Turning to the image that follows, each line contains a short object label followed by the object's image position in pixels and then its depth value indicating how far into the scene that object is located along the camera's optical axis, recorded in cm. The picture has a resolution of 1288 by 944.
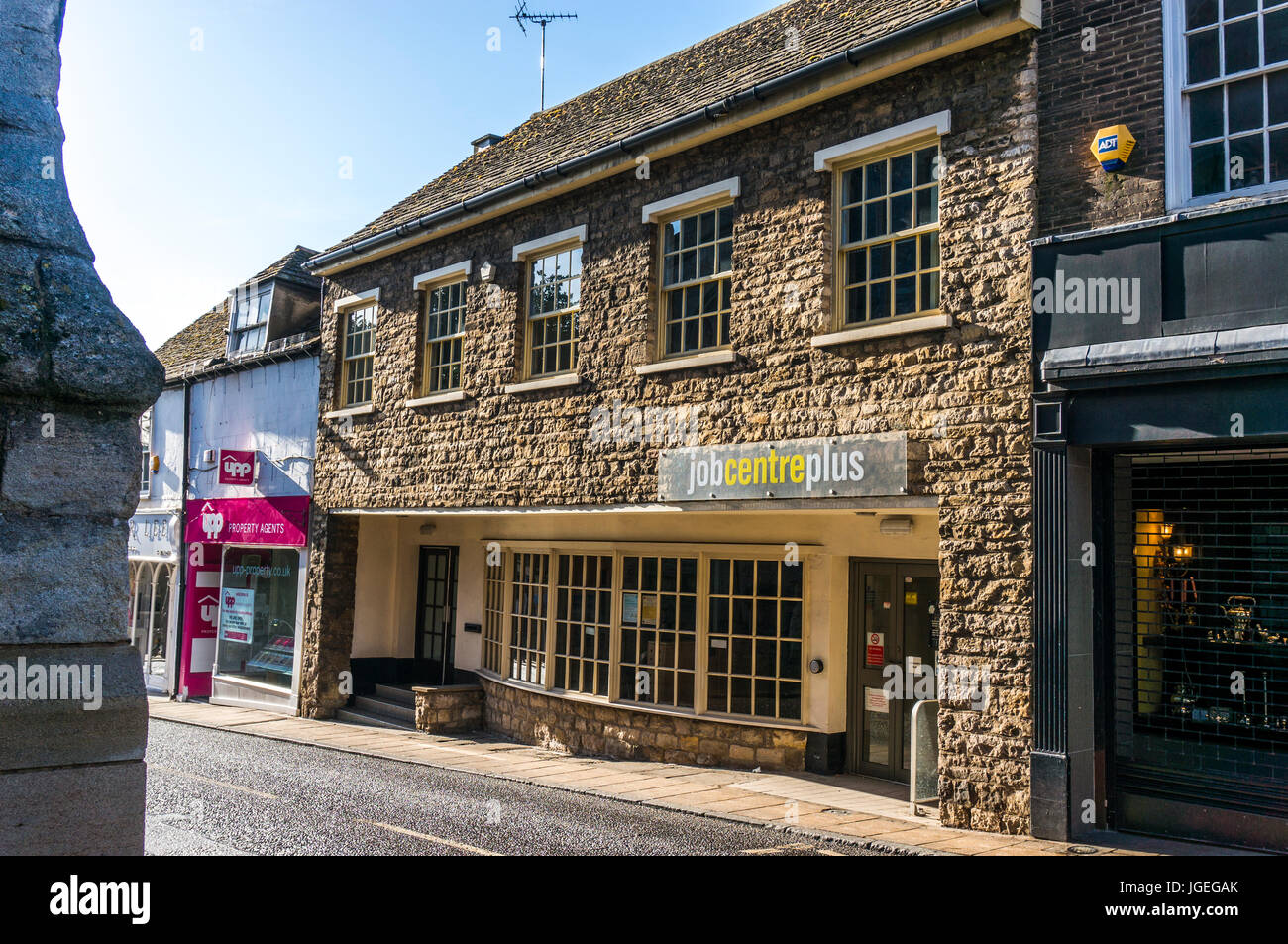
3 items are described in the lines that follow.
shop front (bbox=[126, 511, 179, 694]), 2123
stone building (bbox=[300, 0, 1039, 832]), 902
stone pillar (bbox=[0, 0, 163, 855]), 302
